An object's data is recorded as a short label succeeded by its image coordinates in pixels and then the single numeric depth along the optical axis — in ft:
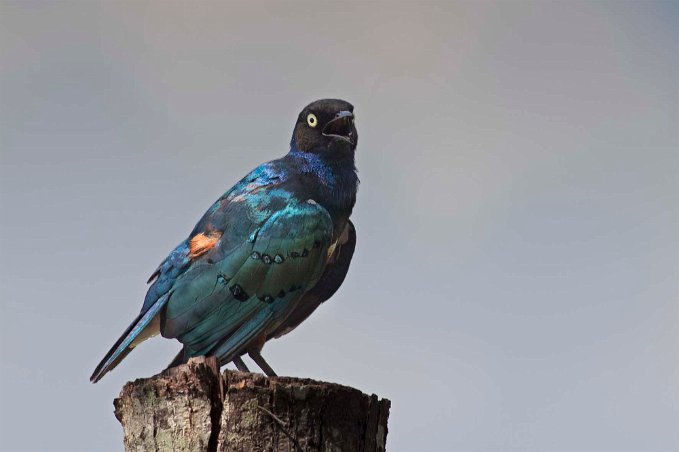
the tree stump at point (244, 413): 36.11
